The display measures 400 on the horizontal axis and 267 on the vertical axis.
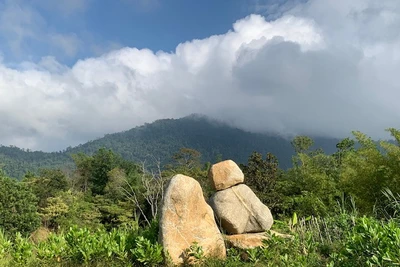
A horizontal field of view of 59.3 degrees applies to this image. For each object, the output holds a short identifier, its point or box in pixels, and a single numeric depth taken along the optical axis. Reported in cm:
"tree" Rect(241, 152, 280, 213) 1916
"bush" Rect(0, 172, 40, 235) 1788
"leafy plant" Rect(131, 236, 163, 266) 610
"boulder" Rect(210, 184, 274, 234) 742
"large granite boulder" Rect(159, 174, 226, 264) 642
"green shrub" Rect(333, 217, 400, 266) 337
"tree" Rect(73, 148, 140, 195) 4063
